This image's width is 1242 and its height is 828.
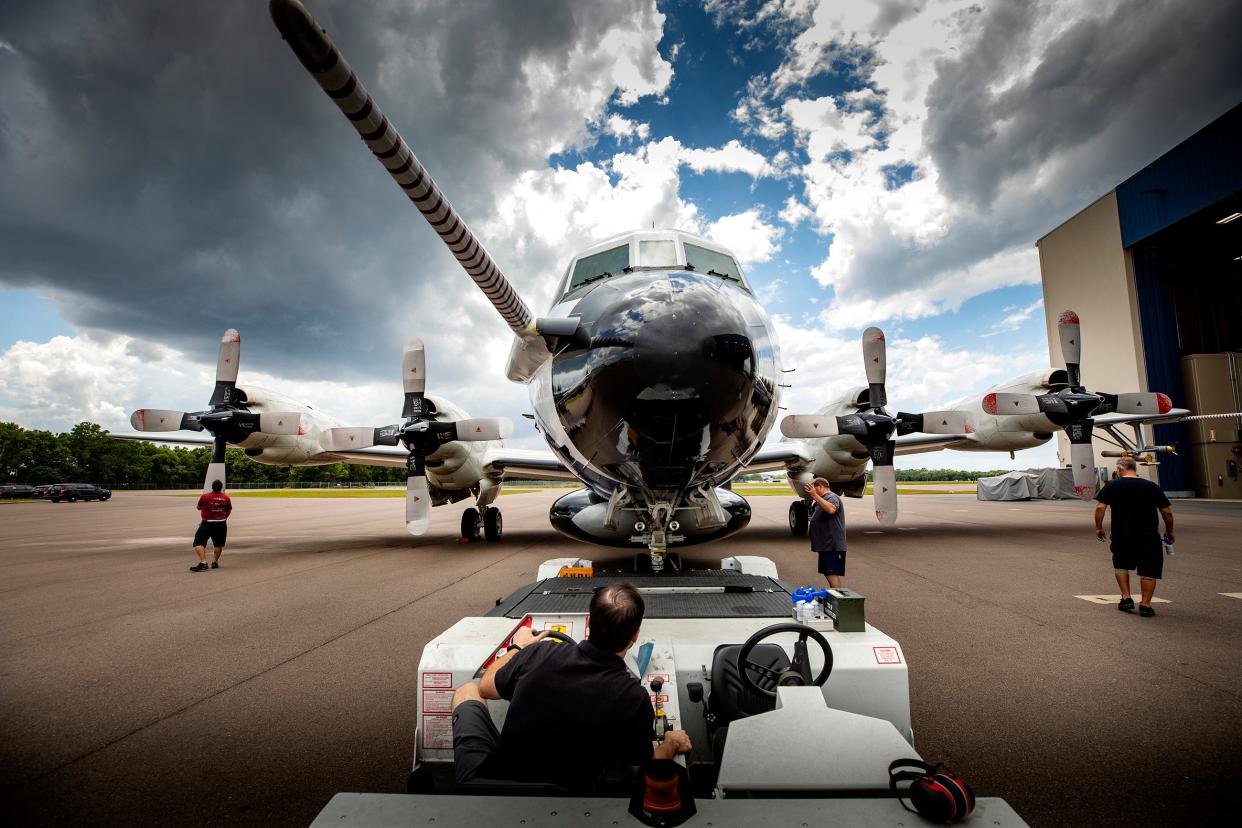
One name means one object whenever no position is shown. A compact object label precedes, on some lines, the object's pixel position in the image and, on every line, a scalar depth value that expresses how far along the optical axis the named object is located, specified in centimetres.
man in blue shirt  635
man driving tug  192
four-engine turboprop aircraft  298
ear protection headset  155
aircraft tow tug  160
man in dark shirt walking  563
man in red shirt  981
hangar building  2444
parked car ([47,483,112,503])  4375
